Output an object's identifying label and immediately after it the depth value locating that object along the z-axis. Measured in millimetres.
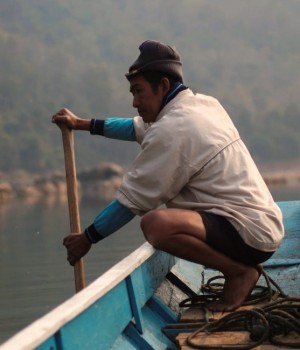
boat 5137
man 7602
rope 6566
